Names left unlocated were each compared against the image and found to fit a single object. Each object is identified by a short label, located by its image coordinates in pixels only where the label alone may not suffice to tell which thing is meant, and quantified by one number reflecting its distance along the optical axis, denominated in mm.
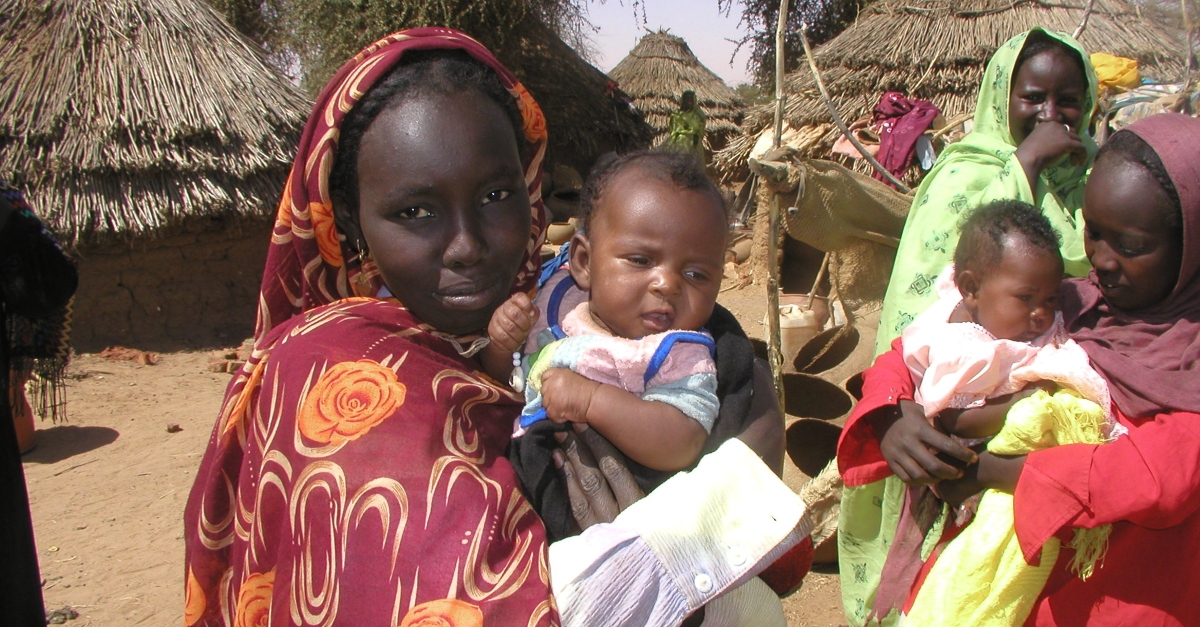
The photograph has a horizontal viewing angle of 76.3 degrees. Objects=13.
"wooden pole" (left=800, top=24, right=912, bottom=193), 3549
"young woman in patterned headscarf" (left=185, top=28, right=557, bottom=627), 1072
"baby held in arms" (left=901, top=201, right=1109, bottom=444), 1731
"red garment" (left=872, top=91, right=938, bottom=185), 6637
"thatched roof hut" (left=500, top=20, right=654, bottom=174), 14062
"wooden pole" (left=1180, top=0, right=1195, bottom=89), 3457
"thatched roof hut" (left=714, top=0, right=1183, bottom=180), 9211
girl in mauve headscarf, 1545
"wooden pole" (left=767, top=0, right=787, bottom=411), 3211
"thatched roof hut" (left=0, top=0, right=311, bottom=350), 7312
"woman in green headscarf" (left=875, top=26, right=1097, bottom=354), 2420
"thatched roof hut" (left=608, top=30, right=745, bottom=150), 19266
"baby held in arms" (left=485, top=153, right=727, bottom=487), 1335
